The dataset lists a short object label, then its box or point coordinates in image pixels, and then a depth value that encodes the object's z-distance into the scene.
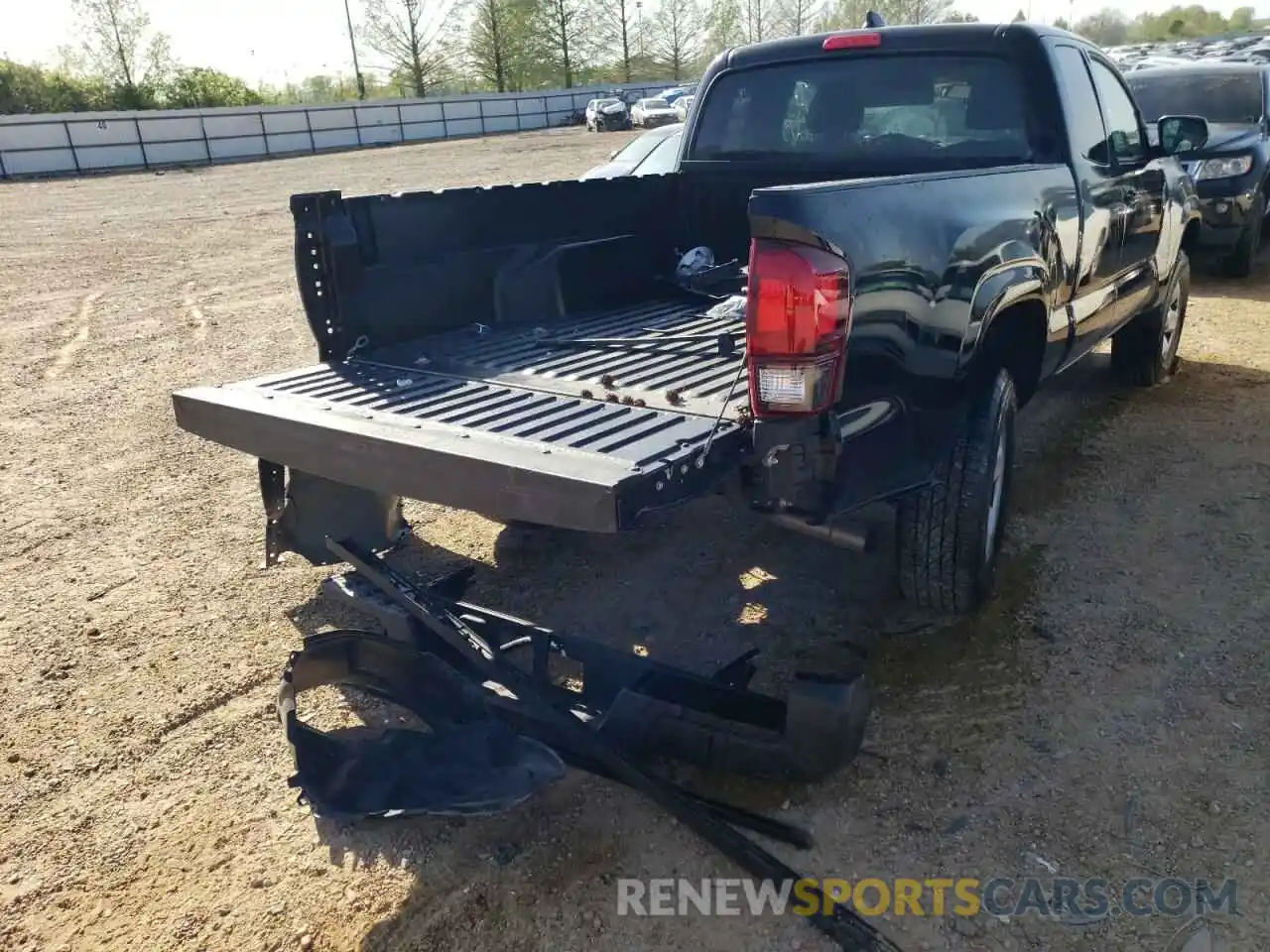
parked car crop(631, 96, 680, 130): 35.97
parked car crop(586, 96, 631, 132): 38.22
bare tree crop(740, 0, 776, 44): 67.06
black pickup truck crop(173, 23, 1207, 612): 2.60
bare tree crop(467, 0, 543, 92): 58.00
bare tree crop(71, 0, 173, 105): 48.66
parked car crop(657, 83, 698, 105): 40.27
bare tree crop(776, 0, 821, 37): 67.19
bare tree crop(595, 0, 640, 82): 62.00
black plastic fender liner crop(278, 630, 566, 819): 2.60
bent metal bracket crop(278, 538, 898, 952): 2.57
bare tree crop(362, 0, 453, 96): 57.16
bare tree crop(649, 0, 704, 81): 63.97
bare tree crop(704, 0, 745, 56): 65.25
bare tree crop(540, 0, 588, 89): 59.62
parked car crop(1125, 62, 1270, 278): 9.05
